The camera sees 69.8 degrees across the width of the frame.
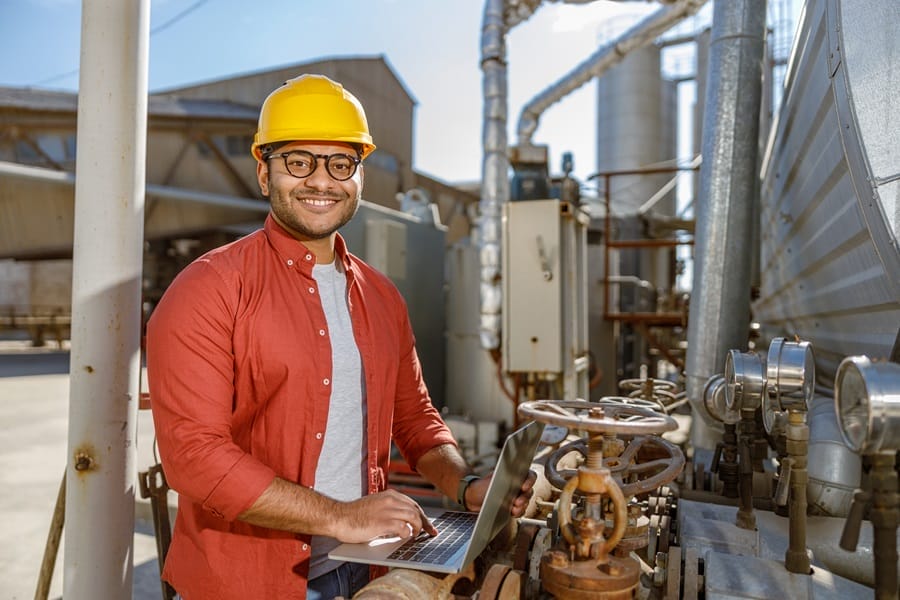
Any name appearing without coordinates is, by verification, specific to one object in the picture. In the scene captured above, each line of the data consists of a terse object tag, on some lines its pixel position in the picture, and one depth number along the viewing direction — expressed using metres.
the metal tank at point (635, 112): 12.86
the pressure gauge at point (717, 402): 2.13
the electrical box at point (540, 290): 5.04
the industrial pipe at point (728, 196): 2.98
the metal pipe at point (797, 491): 1.35
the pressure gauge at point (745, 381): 1.72
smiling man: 1.28
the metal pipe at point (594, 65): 7.73
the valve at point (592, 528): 1.14
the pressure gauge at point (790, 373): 1.59
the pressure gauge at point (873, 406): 0.94
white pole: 1.85
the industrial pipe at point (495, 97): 6.53
